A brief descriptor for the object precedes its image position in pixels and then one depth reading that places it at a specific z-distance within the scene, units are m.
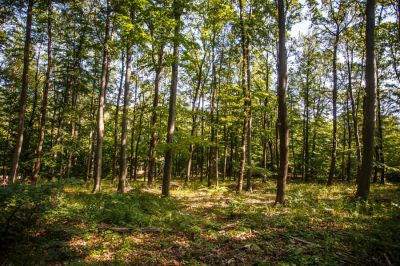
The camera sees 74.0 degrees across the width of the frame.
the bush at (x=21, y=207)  6.09
